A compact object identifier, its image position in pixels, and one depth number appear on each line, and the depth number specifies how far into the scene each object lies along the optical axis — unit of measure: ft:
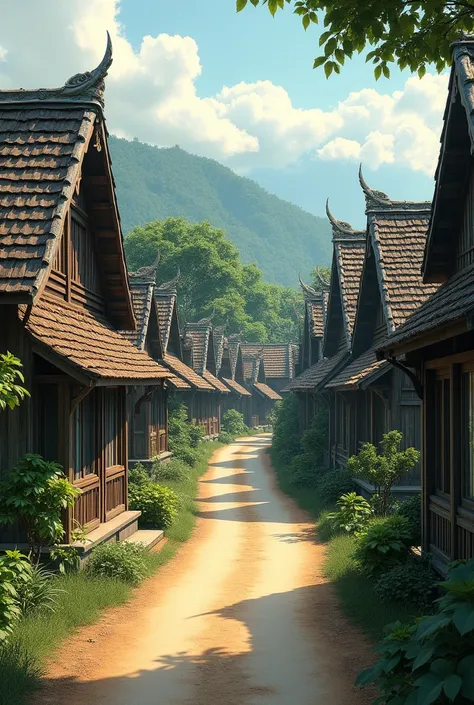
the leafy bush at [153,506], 51.70
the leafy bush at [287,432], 104.94
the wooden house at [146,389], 74.84
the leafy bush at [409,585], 30.32
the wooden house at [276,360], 228.84
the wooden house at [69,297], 32.35
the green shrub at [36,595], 29.07
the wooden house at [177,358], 96.84
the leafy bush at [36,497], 31.04
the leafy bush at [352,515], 47.39
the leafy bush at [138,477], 61.52
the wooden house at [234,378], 177.06
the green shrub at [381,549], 34.99
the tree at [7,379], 22.47
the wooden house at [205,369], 129.39
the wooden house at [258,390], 211.20
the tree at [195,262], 196.34
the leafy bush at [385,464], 47.83
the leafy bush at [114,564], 36.04
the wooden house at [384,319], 55.57
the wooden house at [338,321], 73.26
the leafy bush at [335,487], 62.49
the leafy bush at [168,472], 74.28
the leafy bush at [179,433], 94.53
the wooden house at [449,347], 28.58
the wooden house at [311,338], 106.73
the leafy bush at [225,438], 152.83
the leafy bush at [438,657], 13.91
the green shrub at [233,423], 175.01
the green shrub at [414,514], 37.55
